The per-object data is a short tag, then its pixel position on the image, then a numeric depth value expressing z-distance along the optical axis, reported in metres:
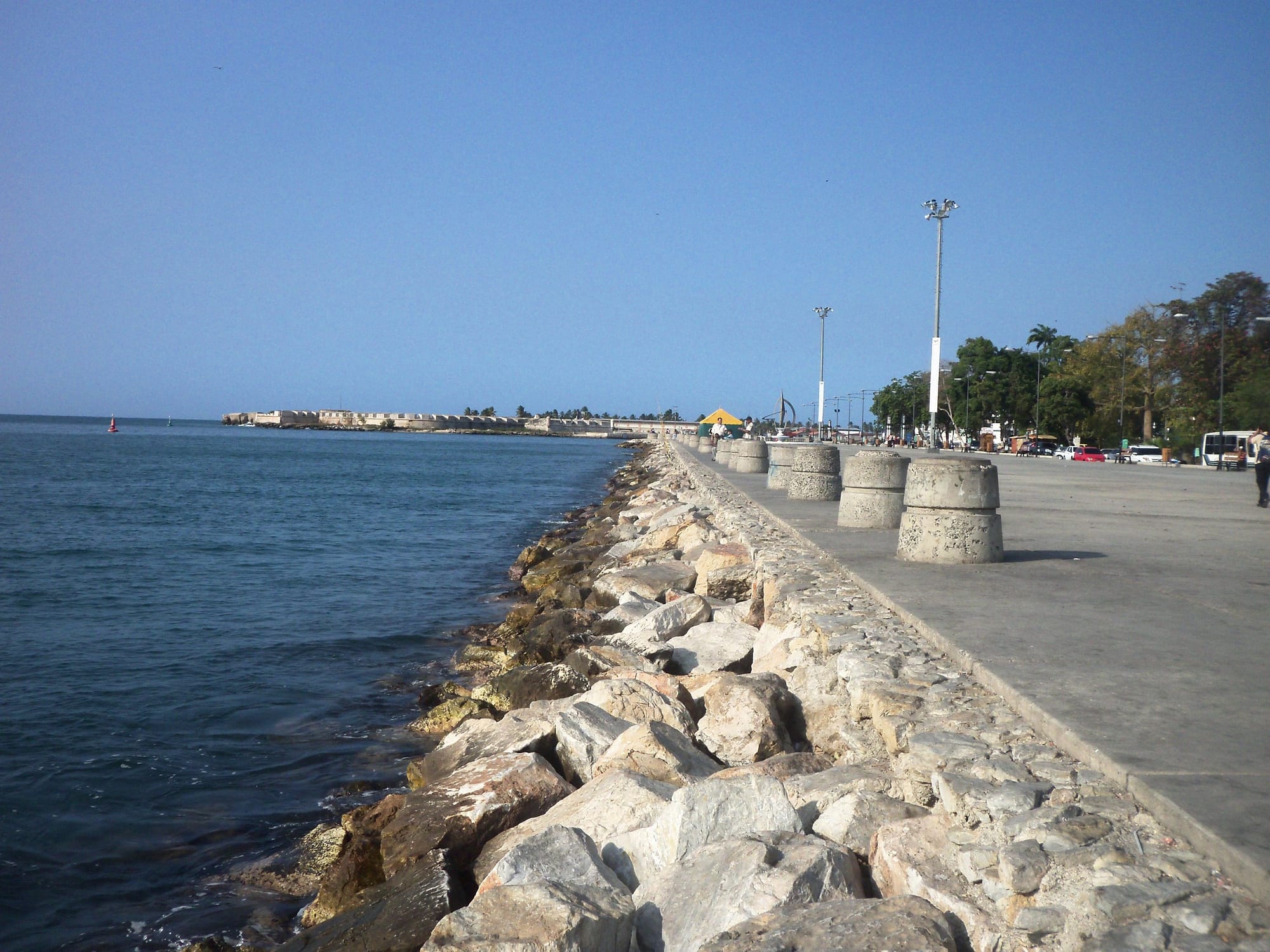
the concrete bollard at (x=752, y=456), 27.27
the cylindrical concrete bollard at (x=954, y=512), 8.64
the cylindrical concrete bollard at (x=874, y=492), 11.71
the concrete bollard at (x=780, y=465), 18.65
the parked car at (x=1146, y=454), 52.28
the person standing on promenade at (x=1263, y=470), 17.16
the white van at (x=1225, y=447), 44.47
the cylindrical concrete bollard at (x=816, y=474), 16.22
